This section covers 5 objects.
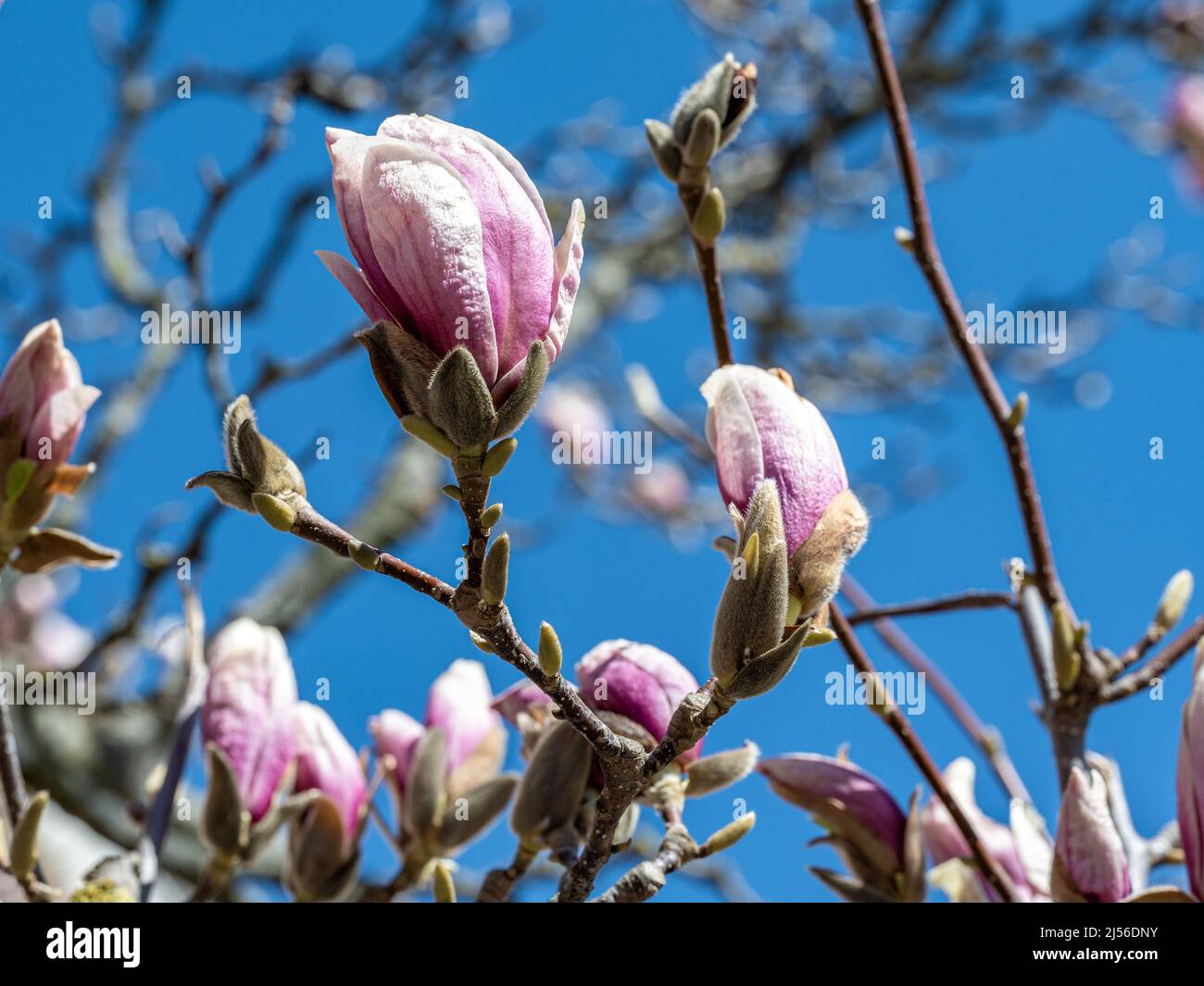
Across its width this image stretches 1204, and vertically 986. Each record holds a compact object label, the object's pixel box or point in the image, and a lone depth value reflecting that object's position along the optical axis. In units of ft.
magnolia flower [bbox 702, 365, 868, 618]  2.86
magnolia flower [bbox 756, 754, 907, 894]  3.18
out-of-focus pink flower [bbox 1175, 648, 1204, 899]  2.99
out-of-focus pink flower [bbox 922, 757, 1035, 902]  3.29
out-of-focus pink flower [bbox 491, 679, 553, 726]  3.13
